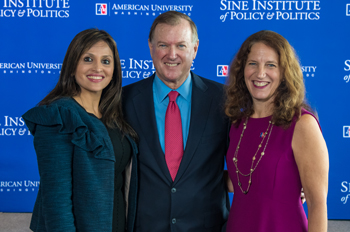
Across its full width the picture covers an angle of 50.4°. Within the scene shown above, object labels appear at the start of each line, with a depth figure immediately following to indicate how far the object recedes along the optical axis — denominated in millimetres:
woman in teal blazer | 1635
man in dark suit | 1938
